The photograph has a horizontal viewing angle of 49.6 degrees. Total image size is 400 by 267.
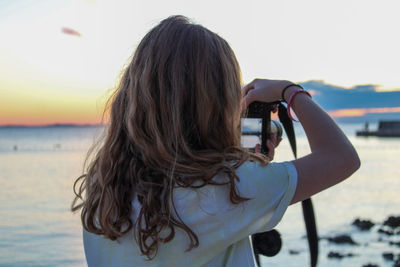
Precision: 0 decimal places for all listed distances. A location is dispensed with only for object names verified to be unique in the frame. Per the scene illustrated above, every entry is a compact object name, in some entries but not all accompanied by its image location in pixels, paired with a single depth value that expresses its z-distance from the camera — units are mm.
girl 1157
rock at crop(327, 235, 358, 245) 8055
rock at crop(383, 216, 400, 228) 9211
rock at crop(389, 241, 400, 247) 7777
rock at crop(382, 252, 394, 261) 7027
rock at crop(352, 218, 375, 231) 9075
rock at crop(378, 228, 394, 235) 8594
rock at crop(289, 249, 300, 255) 7336
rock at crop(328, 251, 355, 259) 7316
